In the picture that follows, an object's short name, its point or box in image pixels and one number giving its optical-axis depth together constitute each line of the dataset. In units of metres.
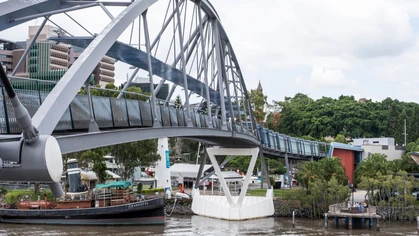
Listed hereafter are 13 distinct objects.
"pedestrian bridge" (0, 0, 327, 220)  9.83
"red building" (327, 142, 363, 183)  76.44
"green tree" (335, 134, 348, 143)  95.96
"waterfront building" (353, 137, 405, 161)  78.31
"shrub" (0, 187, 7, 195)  66.07
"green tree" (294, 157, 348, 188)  57.12
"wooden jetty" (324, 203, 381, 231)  46.66
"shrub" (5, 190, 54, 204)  59.85
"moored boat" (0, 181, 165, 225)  48.72
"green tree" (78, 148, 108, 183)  60.34
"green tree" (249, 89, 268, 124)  106.31
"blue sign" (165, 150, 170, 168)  62.42
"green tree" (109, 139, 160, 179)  62.19
